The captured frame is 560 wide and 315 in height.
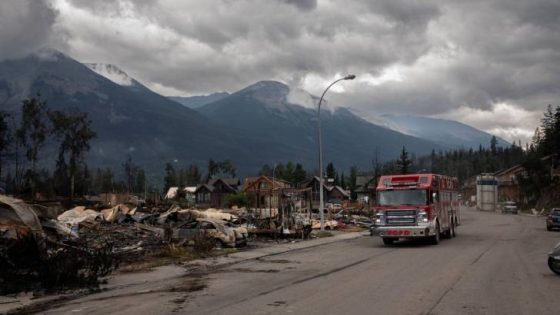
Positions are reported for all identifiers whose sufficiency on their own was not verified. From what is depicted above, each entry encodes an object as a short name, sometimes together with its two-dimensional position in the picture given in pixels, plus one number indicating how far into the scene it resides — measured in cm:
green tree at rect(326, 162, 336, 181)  14677
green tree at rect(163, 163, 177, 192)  14400
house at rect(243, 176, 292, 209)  3556
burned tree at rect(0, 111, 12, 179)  6701
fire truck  2511
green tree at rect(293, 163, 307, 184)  13975
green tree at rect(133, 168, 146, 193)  14550
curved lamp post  3468
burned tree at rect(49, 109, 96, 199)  8675
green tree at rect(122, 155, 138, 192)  11632
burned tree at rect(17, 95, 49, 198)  8181
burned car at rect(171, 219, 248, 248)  2495
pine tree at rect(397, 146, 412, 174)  9256
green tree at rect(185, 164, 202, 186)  16808
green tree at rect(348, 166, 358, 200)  13188
